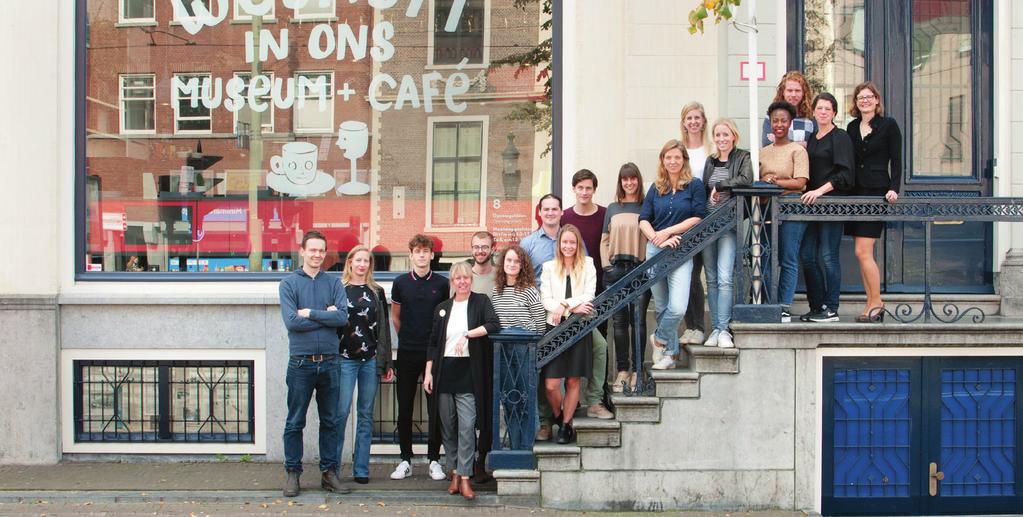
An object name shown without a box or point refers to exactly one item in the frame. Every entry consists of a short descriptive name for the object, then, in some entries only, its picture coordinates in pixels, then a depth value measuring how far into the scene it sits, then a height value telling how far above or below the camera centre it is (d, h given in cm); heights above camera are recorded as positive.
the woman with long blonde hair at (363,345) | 750 -76
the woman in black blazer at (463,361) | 732 -85
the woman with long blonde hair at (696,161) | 764 +74
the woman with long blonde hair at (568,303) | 722 -40
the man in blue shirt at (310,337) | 714 -66
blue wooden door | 746 -149
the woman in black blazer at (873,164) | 764 +72
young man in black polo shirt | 768 -48
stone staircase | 720 -136
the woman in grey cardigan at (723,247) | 727 +4
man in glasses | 761 -10
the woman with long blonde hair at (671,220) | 727 +25
